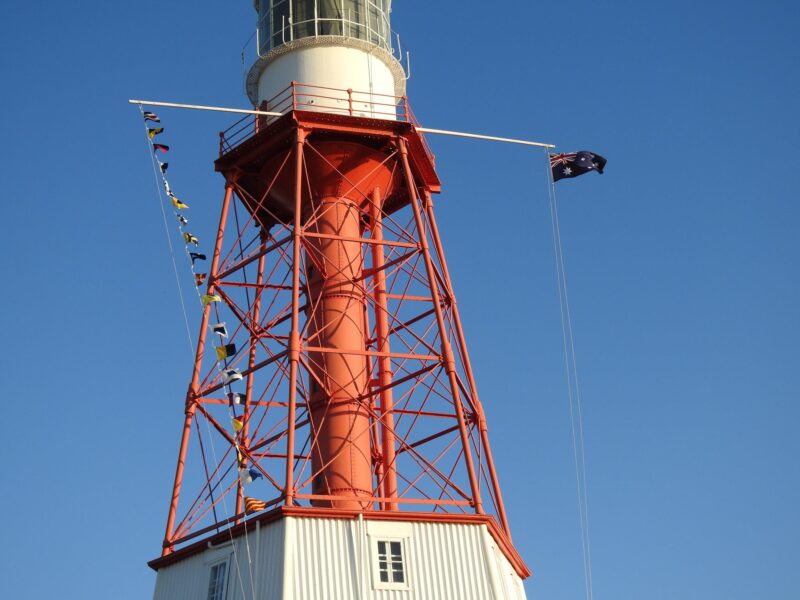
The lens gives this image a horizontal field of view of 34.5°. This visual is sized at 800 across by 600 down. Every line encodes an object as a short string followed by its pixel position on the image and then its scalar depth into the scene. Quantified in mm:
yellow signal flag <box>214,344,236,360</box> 30500
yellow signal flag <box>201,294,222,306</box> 31250
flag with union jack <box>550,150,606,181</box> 35000
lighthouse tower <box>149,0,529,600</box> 26803
